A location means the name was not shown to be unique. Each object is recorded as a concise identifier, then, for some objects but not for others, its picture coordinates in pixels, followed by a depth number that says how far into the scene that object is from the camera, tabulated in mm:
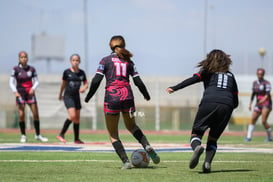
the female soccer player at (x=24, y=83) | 31969
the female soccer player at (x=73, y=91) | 31359
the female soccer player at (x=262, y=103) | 38500
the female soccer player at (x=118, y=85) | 17500
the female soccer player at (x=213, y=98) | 16500
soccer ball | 18078
